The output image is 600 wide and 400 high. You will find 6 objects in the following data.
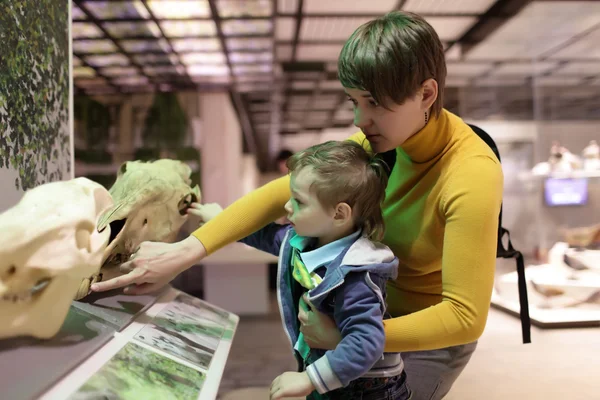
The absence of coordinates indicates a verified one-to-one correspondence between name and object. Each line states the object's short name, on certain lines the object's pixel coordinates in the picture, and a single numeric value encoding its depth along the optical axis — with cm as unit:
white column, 368
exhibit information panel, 80
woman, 101
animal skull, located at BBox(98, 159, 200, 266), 134
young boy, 91
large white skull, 77
